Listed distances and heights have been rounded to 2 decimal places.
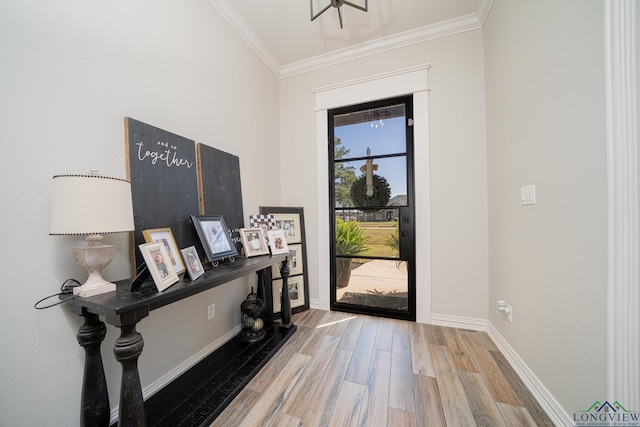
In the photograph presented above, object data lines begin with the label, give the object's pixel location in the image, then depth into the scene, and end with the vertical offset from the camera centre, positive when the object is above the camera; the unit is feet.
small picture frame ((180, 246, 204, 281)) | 4.08 -0.93
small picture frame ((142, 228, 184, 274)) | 4.06 -0.51
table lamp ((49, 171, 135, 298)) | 2.92 +0.04
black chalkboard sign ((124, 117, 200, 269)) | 4.35 +0.71
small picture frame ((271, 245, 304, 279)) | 8.71 -1.97
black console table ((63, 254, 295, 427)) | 3.01 -1.73
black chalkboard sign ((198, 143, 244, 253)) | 5.83 +0.71
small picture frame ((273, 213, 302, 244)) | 8.64 -0.55
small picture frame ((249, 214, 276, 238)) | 7.22 -0.36
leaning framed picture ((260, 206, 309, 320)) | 8.45 -1.21
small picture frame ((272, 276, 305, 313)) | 8.27 -3.09
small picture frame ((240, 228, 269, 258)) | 6.29 -0.88
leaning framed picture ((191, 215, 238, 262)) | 5.08 -0.58
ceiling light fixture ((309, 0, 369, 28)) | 5.65 +5.20
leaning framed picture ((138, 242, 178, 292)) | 3.54 -0.82
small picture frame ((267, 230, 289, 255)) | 6.89 -0.97
